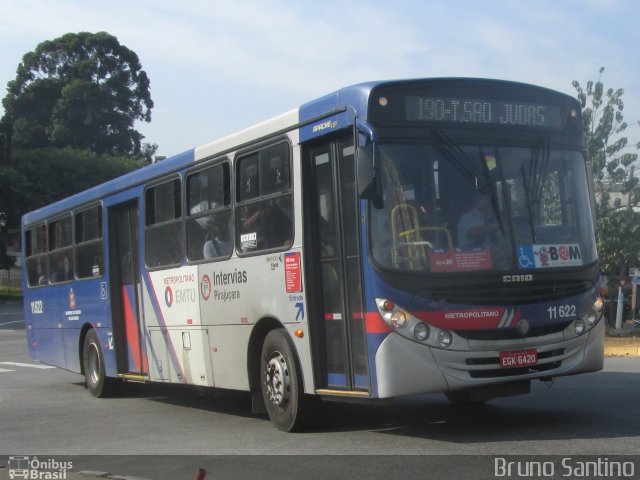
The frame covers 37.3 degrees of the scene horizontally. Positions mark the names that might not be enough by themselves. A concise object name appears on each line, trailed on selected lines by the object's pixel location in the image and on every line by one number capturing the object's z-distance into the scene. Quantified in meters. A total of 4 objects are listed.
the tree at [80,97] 70.38
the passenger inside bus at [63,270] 15.55
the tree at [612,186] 23.52
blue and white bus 8.03
